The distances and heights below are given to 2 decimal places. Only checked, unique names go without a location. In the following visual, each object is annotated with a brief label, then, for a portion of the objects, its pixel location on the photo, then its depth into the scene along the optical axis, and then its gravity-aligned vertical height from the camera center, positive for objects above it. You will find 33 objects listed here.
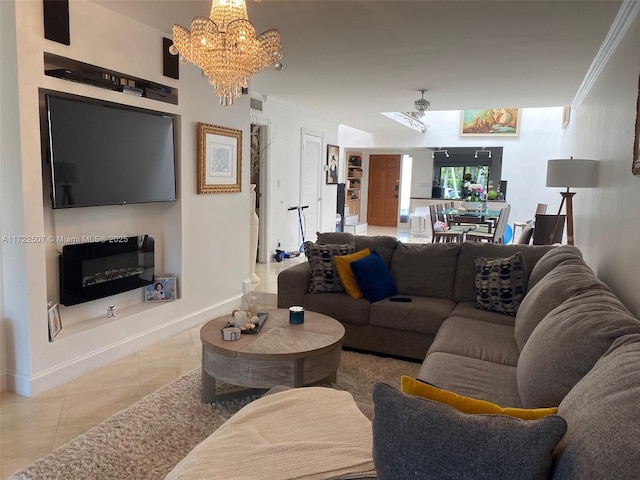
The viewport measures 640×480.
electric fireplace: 3.21 -0.68
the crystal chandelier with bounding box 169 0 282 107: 2.50 +0.74
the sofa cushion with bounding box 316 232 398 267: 4.09 -0.51
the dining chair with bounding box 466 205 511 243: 7.02 -0.71
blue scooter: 7.13 -1.09
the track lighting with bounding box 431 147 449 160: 12.15 +0.91
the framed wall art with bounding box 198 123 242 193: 4.20 +0.20
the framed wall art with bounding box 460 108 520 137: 10.34 +1.47
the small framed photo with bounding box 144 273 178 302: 3.98 -0.95
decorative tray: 2.84 -0.90
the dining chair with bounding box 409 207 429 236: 11.45 -0.89
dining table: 7.71 -0.48
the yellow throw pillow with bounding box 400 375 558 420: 1.24 -0.58
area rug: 2.18 -1.35
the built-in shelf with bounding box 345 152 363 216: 12.91 +0.10
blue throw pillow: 3.69 -0.75
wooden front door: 13.39 -0.12
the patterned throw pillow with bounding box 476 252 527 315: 3.36 -0.70
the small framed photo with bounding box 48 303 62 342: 3.02 -0.96
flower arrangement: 8.63 -0.11
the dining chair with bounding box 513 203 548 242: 8.51 -0.35
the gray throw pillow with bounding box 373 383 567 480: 1.04 -0.59
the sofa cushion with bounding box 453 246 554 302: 3.70 -0.57
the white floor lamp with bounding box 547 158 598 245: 3.97 +0.15
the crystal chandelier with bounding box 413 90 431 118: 5.96 +1.05
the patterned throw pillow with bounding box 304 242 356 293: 3.87 -0.70
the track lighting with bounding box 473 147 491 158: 11.38 +0.91
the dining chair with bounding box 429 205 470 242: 7.48 -0.72
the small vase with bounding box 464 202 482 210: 9.93 -0.37
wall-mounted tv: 2.94 +0.18
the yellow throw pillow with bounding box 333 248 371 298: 3.78 -0.72
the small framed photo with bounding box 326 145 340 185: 8.94 +0.38
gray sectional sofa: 1.08 -0.64
